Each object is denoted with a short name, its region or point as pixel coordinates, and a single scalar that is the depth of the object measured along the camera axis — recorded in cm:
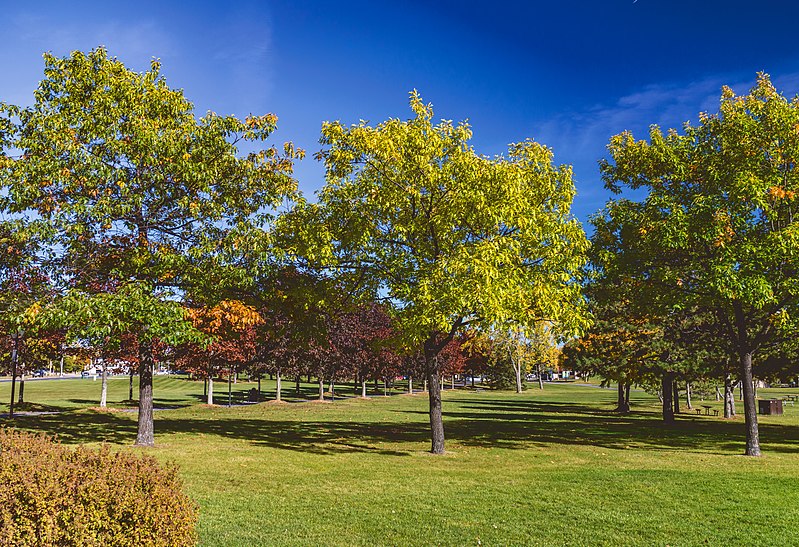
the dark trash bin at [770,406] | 3753
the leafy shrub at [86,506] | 539
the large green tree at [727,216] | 1629
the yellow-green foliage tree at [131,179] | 1569
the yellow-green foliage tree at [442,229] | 1541
